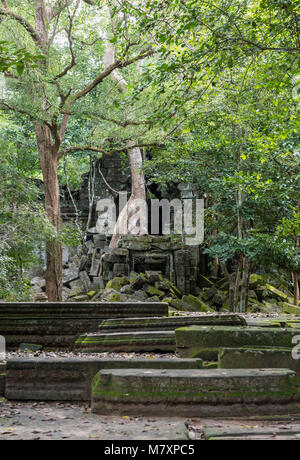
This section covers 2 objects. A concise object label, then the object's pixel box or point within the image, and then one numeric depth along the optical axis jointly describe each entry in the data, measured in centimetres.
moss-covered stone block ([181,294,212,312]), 1325
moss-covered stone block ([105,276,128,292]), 1407
